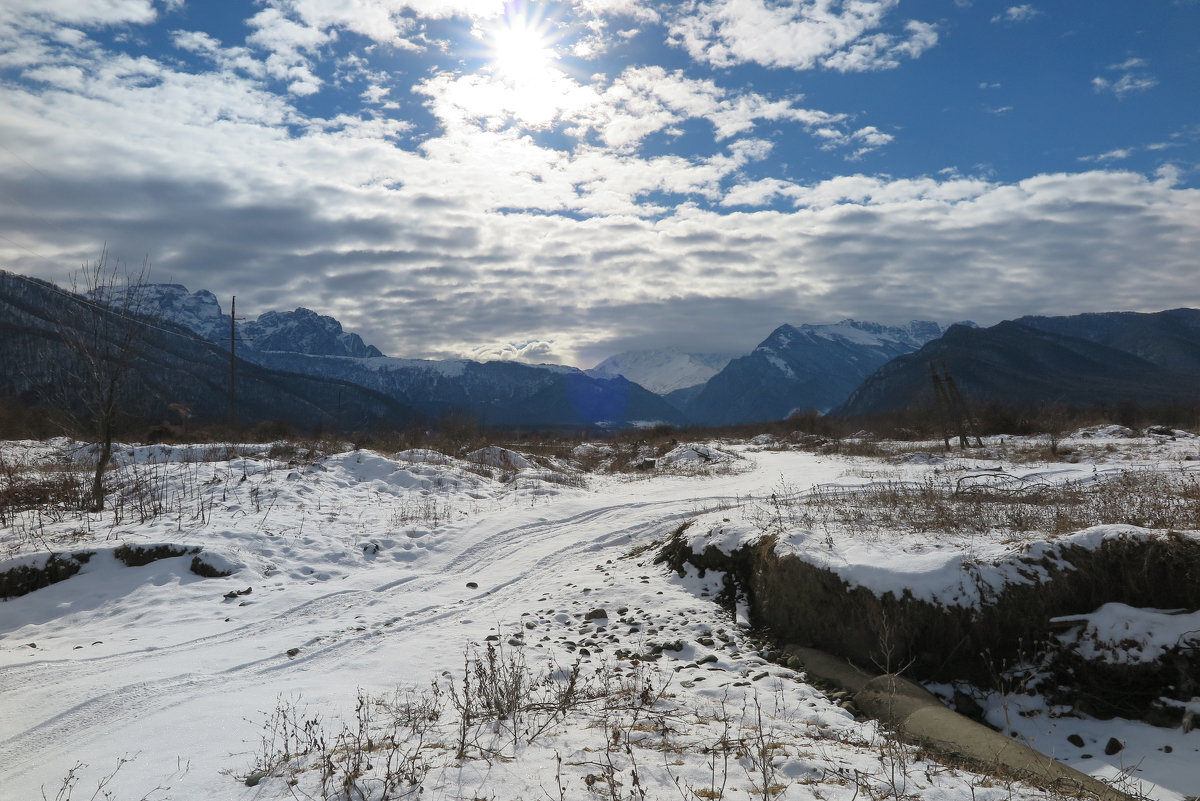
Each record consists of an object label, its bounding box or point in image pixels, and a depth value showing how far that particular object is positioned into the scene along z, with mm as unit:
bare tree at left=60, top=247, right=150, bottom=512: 12906
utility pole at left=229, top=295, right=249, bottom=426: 33250
